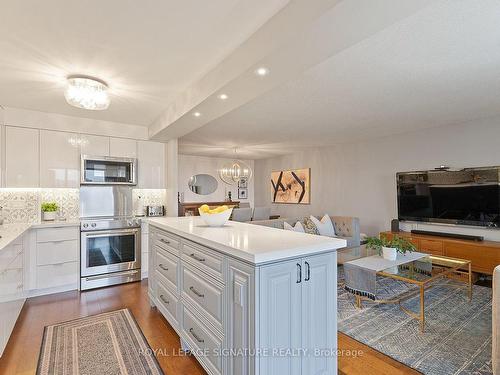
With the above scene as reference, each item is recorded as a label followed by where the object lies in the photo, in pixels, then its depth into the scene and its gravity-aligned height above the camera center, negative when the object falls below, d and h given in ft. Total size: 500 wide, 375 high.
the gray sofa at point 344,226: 15.10 -2.22
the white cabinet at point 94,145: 12.98 +2.24
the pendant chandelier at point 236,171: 20.66 +1.46
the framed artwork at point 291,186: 22.70 +0.33
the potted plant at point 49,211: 12.32 -0.94
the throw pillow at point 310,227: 15.42 -2.19
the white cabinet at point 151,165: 14.40 +1.41
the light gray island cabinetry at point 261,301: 4.63 -2.16
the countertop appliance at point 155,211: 14.69 -1.14
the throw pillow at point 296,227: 14.15 -1.98
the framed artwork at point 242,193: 28.37 -0.34
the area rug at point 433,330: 6.73 -4.31
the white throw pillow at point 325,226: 16.14 -2.24
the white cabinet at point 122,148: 13.61 +2.21
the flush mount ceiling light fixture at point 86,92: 8.27 +3.08
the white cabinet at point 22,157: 11.31 +1.45
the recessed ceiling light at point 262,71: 6.51 +2.92
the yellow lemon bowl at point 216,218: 7.97 -0.83
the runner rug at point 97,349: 6.59 -4.37
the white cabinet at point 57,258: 11.22 -2.88
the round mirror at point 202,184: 25.79 +0.59
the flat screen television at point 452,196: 12.83 -0.38
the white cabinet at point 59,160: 12.06 +1.43
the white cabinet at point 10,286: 6.93 -2.82
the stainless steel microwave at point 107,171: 12.85 +0.99
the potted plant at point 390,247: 10.38 -2.28
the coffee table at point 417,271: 8.77 -3.01
